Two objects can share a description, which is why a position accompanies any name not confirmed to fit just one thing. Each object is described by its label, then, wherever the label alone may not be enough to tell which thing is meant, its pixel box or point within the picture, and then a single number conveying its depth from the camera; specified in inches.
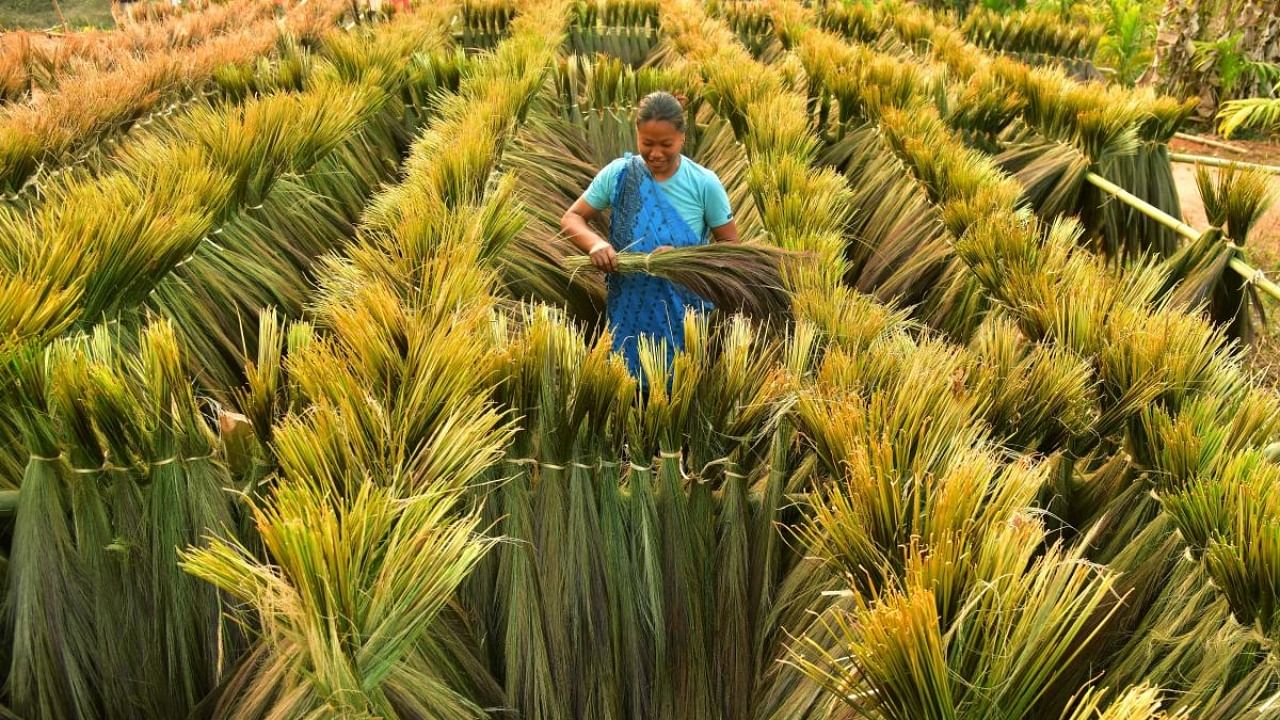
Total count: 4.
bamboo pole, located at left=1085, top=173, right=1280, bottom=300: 98.3
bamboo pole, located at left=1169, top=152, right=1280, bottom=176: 111.2
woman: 102.0
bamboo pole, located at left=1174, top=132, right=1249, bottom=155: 288.0
